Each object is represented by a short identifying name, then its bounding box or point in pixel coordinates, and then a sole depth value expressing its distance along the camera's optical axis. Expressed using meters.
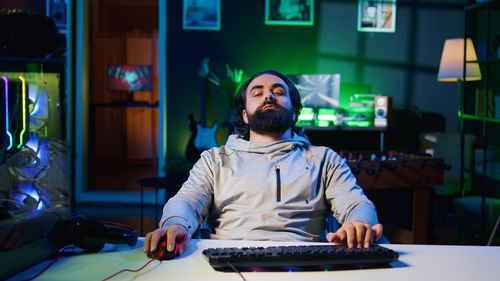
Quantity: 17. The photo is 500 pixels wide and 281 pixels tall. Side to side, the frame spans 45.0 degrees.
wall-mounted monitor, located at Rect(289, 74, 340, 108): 5.76
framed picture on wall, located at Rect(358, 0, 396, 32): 6.10
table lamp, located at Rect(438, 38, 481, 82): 5.39
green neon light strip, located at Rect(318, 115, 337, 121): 5.70
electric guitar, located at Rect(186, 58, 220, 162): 5.72
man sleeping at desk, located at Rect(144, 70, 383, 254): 2.09
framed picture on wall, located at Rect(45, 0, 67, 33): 6.23
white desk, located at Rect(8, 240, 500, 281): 1.32
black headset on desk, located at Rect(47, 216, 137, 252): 1.49
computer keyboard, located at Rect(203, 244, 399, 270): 1.36
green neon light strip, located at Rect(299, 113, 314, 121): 5.69
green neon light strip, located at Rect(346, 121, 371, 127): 5.63
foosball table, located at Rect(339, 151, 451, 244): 3.61
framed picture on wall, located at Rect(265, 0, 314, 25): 6.13
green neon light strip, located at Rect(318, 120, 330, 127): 5.64
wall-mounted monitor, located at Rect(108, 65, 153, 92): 8.02
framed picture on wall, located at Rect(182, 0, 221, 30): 6.16
